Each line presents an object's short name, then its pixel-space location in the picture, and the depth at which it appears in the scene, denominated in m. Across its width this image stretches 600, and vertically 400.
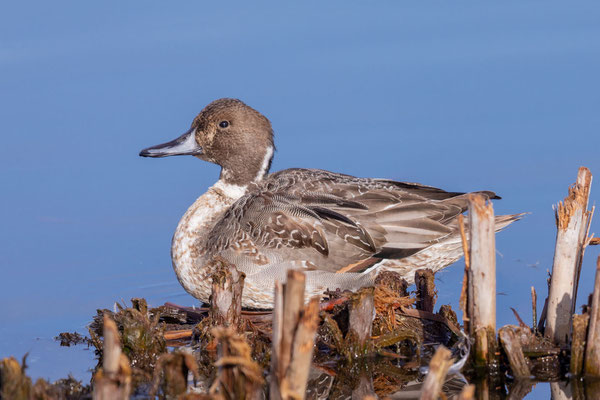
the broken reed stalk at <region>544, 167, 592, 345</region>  11.30
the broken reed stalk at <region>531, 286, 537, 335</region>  12.32
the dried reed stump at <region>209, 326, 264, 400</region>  8.59
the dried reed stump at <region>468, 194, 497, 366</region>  10.66
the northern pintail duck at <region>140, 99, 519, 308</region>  13.75
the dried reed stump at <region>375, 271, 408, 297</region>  13.47
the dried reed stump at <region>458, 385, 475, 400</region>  7.65
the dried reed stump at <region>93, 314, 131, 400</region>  8.02
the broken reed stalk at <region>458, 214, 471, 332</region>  10.92
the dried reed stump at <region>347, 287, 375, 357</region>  11.81
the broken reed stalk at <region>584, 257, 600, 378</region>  10.39
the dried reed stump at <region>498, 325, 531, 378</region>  10.84
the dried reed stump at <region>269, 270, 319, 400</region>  8.04
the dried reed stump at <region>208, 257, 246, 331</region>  12.34
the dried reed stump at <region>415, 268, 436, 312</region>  13.23
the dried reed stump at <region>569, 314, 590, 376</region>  10.61
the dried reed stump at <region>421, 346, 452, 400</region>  8.07
